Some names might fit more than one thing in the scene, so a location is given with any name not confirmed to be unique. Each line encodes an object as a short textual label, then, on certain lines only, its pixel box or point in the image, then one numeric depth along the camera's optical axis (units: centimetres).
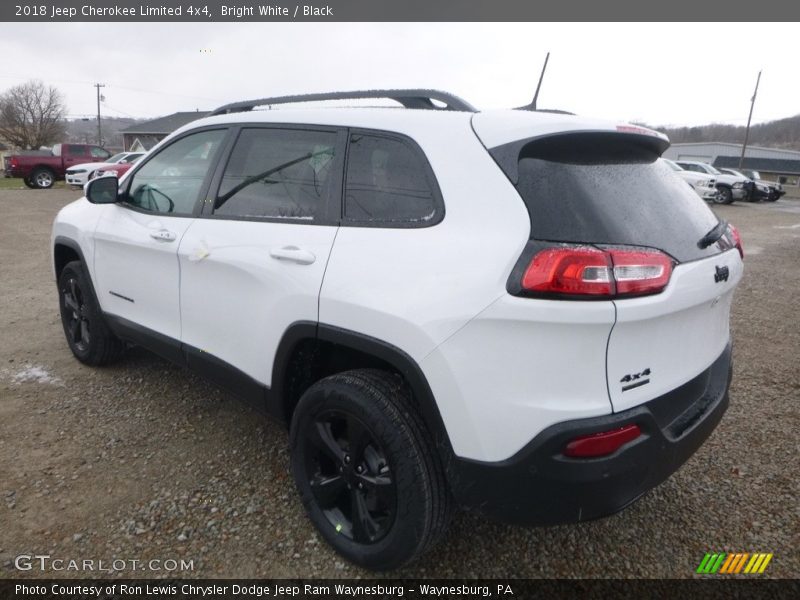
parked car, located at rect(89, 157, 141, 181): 1774
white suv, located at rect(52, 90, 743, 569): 165
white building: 5484
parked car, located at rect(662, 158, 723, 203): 2042
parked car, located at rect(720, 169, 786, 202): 2489
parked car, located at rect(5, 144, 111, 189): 2200
